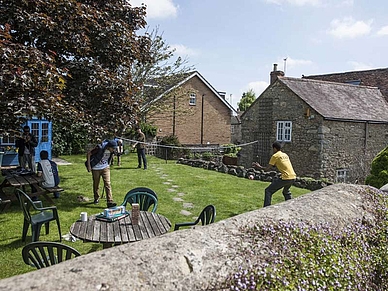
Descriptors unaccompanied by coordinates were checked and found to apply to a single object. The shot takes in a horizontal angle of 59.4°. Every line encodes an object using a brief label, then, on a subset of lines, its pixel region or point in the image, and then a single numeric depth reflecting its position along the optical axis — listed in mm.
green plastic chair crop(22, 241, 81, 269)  3352
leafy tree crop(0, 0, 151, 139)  6348
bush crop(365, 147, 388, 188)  11352
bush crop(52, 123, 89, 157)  20016
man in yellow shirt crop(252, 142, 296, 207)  8484
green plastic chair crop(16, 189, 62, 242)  5566
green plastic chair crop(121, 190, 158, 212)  6629
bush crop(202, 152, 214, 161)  22147
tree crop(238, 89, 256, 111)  65562
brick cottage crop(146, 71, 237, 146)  28003
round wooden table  4441
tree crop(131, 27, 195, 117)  24300
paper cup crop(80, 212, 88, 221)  5064
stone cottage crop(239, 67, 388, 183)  18172
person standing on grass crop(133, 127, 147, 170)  14789
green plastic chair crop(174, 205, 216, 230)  5238
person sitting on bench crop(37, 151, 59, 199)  8344
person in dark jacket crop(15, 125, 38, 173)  11595
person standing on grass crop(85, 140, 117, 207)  8547
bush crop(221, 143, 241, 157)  25664
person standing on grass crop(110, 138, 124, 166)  15375
